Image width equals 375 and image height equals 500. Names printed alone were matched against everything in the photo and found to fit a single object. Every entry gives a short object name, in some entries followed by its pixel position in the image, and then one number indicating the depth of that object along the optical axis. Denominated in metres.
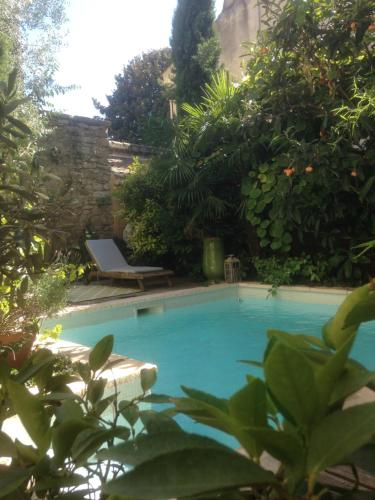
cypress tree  10.30
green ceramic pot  7.74
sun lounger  7.23
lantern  7.48
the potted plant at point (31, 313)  2.72
